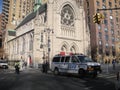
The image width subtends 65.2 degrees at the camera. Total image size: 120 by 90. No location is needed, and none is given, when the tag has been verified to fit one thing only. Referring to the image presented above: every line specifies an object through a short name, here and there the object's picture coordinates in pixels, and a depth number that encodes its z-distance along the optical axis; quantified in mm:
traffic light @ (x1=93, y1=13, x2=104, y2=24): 7357
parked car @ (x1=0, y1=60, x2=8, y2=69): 22532
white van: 9474
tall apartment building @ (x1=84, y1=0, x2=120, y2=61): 34374
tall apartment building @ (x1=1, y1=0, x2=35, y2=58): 54662
